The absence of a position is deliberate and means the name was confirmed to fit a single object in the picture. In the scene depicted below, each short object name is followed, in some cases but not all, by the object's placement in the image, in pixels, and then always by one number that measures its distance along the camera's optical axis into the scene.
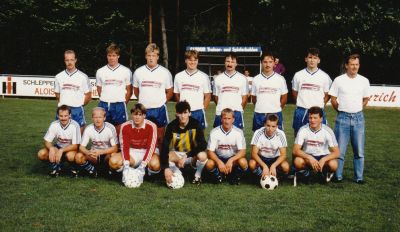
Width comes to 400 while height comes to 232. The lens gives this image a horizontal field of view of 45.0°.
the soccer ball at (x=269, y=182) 6.22
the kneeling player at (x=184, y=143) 6.41
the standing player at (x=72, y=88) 7.41
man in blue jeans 6.62
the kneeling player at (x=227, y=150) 6.42
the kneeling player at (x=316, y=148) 6.41
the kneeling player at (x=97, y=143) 6.68
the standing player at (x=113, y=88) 7.36
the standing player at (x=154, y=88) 7.24
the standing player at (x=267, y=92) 7.08
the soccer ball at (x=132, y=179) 6.25
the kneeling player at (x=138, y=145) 6.50
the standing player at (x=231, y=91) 7.15
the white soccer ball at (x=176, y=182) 6.22
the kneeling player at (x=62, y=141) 6.70
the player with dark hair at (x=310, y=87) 6.95
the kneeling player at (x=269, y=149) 6.43
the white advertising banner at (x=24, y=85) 21.36
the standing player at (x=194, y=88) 7.22
